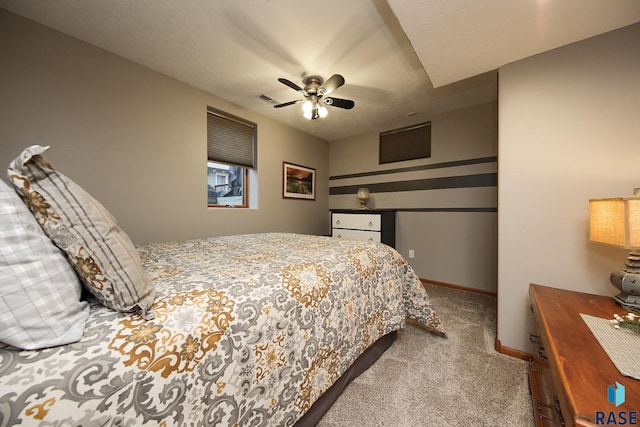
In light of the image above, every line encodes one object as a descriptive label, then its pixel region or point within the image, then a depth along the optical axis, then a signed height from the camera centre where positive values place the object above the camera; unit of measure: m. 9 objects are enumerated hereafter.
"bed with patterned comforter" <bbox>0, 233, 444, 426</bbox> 0.52 -0.41
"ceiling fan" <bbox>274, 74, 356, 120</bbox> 2.24 +1.13
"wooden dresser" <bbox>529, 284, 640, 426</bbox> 0.58 -0.49
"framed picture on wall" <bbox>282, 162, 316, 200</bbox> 3.68 +0.50
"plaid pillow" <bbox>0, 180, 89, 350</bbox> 0.52 -0.19
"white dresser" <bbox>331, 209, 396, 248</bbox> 3.40 -0.21
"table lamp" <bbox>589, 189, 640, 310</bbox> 1.06 -0.10
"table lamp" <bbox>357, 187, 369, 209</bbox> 3.78 +0.28
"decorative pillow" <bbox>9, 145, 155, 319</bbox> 0.63 -0.07
